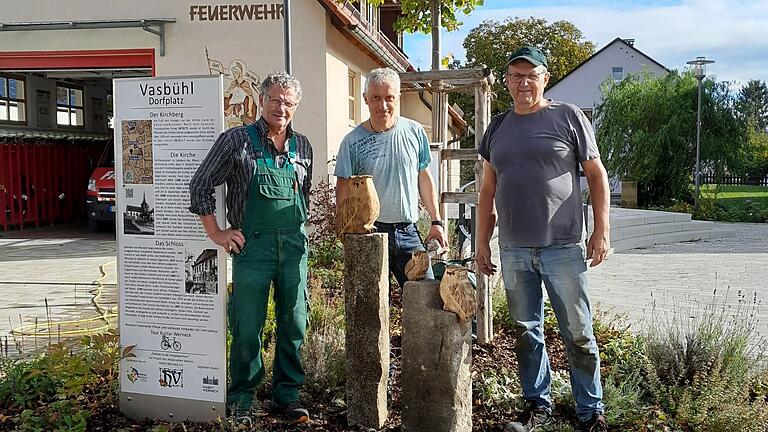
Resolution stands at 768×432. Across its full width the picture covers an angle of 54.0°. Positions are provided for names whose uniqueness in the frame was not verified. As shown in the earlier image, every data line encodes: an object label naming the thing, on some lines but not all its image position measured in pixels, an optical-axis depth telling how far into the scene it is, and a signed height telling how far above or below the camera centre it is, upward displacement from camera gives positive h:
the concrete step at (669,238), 14.41 -1.22
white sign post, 4.04 -0.38
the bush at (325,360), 4.56 -1.10
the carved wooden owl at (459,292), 3.66 -0.54
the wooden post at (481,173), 5.30 +0.06
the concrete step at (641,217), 14.90 -0.80
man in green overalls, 3.85 -0.18
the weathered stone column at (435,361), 3.75 -0.90
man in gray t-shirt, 3.80 -0.16
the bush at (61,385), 4.09 -1.21
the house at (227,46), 11.86 +2.30
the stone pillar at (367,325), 3.95 -0.76
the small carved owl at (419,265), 3.88 -0.43
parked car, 14.84 -0.23
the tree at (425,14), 7.41 +1.70
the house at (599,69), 38.75 +5.73
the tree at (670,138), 24.44 +1.38
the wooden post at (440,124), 5.62 +0.46
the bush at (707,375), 3.85 -1.14
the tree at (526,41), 42.09 +7.91
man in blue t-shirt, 4.13 +0.11
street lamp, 22.55 +2.16
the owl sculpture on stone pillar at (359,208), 3.91 -0.13
